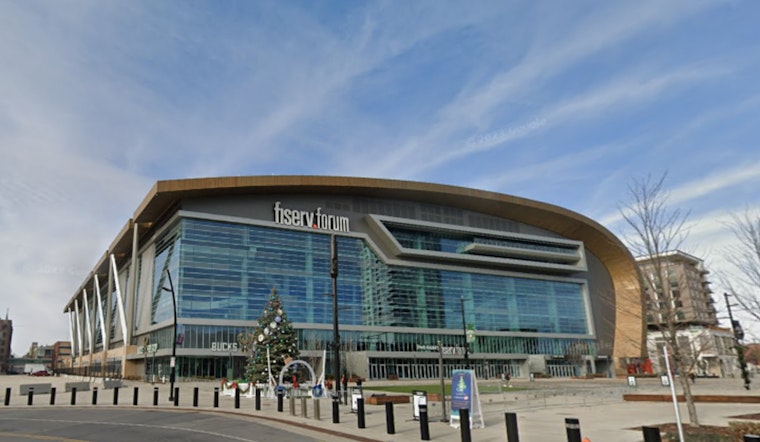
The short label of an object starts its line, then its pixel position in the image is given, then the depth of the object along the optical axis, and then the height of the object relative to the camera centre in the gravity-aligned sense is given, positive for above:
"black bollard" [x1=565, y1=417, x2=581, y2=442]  8.78 -1.33
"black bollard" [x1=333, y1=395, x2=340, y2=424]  17.25 -1.63
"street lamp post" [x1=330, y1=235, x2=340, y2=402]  22.72 +3.63
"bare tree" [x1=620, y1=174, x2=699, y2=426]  14.82 +1.21
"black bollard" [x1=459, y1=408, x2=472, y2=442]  11.88 -1.58
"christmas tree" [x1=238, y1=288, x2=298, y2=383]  36.69 +1.38
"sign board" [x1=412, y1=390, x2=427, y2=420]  16.58 -1.30
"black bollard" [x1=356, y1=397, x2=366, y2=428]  15.96 -1.52
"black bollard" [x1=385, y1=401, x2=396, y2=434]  14.83 -1.70
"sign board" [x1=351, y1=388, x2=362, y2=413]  20.83 -1.70
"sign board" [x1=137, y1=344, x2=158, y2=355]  58.75 +2.43
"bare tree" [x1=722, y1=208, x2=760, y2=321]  14.64 +1.28
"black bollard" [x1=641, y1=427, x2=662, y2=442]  7.76 -1.26
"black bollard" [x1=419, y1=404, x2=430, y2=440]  13.41 -1.73
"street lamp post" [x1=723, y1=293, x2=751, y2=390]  31.58 -1.56
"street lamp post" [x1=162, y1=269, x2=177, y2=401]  30.54 +0.11
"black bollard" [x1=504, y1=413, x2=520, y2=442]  10.89 -1.54
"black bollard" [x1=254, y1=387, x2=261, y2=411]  22.31 -1.48
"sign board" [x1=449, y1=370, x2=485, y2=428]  16.02 -1.29
